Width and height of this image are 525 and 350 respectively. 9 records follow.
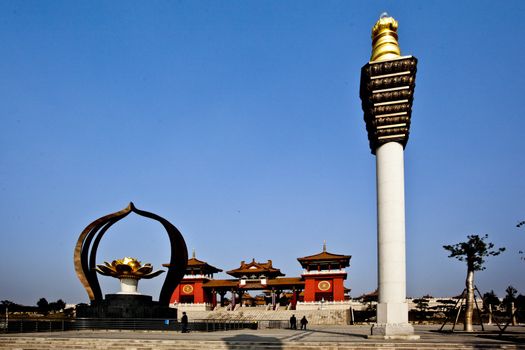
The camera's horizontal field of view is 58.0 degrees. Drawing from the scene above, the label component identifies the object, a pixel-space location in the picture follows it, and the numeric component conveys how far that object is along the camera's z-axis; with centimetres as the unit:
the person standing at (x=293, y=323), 3006
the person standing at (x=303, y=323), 2923
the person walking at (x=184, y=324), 2314
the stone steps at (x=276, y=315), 4394
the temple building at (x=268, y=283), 5322
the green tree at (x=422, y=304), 5500
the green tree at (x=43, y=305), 6757
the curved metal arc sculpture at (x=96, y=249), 3038
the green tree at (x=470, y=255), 2450
